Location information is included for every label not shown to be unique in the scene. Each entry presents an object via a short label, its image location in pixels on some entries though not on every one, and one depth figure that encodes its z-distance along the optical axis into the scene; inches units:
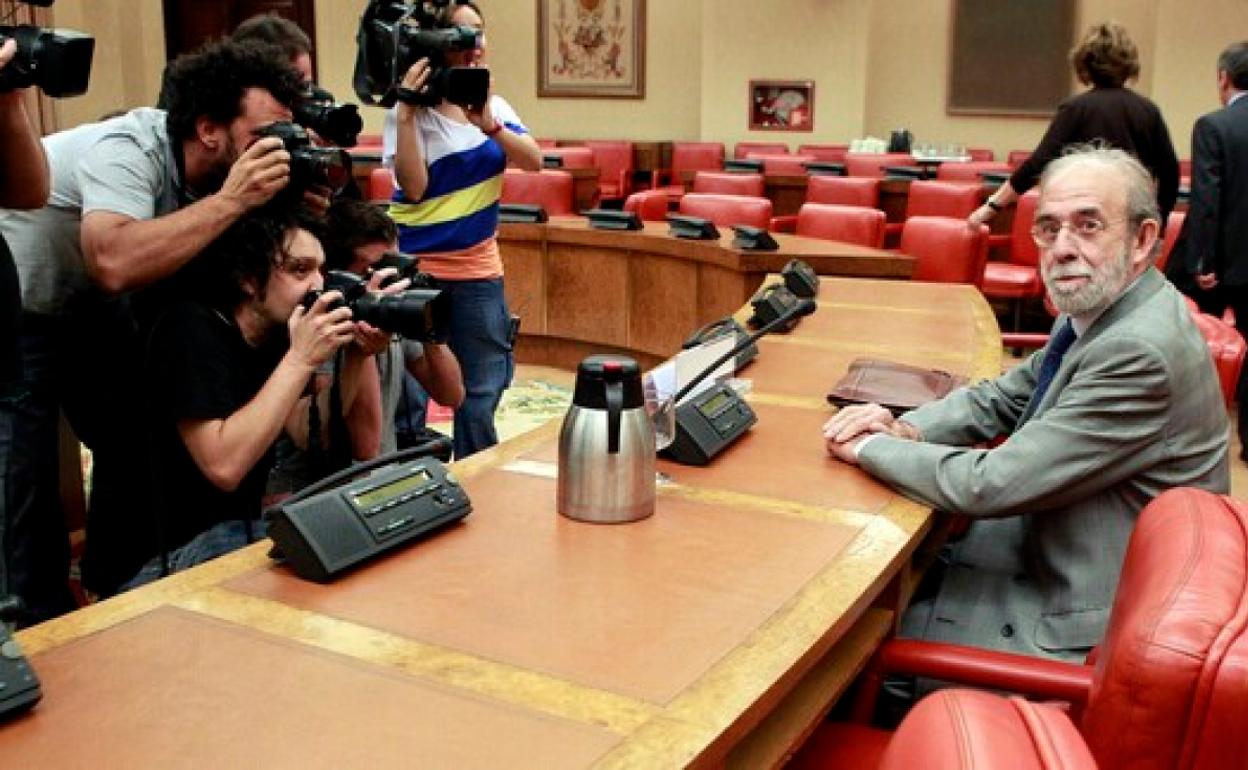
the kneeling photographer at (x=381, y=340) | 73.7
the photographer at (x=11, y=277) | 75.3
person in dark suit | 171.3
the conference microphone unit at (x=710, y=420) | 78.0
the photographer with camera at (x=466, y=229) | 127.5
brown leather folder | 91.5
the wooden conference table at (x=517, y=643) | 43.6
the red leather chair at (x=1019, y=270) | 222.8
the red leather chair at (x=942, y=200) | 239.6
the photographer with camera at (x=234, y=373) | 73.5
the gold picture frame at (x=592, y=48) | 441.7
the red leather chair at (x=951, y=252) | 174.8
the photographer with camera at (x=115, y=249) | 84.4
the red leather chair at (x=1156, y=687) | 33.8
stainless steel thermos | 65.5
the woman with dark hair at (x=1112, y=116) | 171.8
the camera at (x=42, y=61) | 73.8
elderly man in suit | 71.9
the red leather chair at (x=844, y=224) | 191.0
